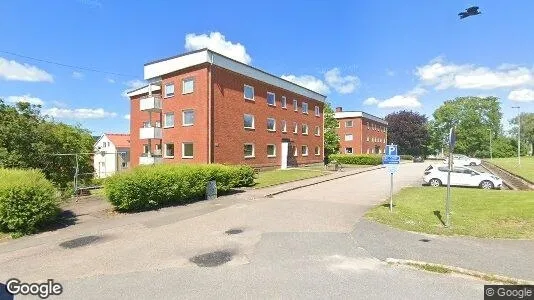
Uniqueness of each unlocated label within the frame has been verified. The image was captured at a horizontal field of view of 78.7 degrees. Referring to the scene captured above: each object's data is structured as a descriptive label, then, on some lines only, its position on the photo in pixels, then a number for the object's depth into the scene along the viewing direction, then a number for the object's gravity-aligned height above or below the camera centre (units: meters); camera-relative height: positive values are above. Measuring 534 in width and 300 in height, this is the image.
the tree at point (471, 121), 78.88 +7.61
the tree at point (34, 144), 19.34 +0.53
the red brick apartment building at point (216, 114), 25.59 +3.40
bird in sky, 8.90 +3.85
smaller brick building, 57.12 +3.63
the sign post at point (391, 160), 11.66 -0.30
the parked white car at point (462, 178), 19.20 -1.61
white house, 57.11 +1.57
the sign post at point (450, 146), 9.22 +0.15
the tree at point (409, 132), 69.50 +4.32
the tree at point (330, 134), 48.69 +2.74
